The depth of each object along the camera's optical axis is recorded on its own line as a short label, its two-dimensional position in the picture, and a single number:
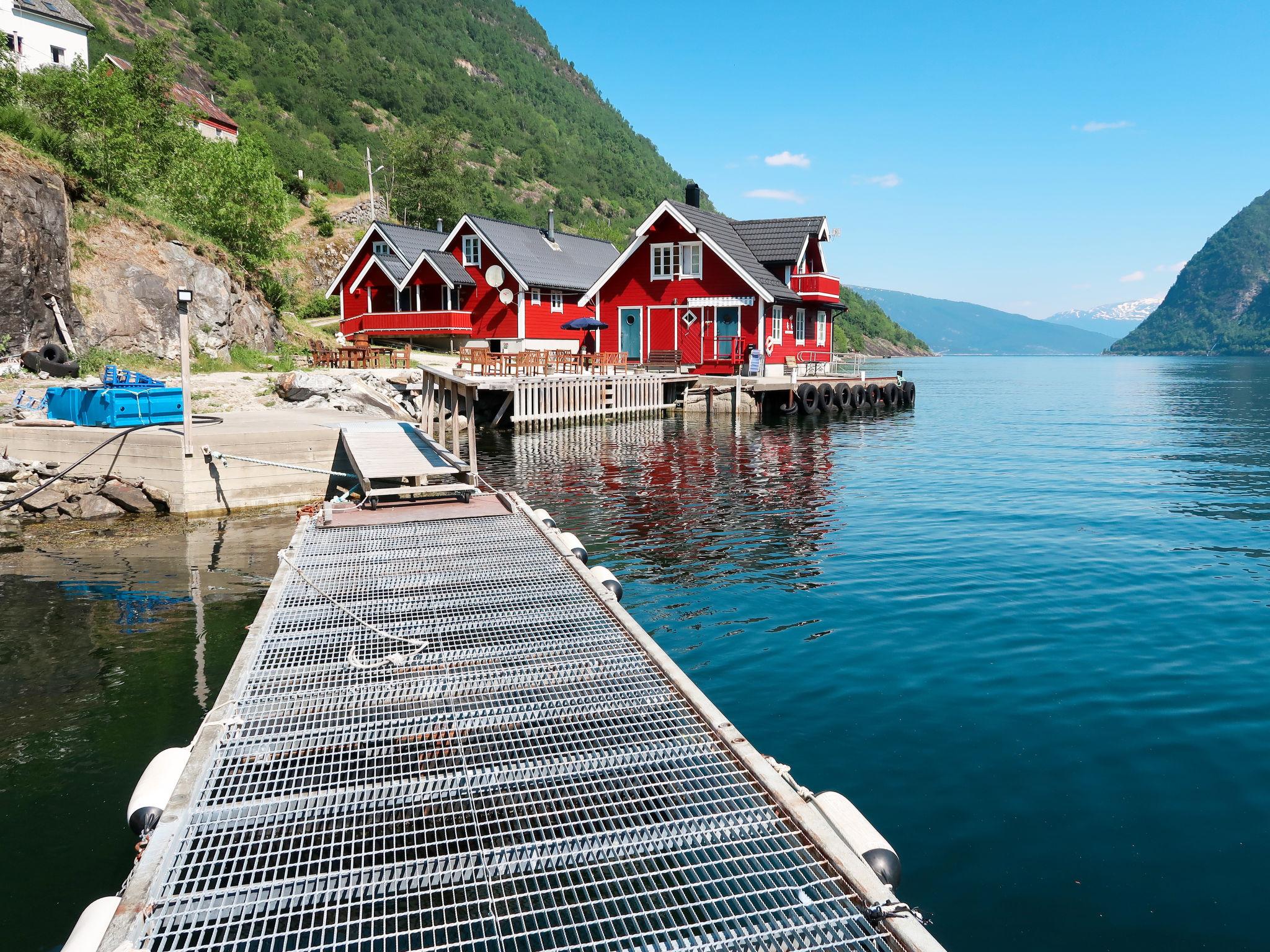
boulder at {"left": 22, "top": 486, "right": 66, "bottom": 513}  16.56
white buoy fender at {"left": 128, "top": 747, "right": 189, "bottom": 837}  5.08
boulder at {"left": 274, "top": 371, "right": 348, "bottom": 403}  27.17
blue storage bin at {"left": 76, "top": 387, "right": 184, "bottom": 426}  17.42
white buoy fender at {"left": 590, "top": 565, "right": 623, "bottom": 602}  9.70
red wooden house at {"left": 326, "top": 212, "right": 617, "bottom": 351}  46.25
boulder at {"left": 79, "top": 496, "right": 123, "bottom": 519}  16.66
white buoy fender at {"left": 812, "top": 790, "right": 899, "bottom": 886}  4.62
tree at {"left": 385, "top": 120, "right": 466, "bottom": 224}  75.62
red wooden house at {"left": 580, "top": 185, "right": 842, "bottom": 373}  41.44
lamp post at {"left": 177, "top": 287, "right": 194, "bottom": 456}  14.74
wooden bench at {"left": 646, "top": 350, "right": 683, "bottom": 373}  42.53
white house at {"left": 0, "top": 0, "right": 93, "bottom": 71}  53.94
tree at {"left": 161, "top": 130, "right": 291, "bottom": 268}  38.44
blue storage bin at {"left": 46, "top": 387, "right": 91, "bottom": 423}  18.09
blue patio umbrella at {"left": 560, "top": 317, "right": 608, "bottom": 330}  42.44
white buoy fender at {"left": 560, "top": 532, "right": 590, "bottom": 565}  11.05
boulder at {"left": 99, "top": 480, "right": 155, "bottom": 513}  16.72
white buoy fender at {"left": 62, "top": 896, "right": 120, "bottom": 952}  3.86
